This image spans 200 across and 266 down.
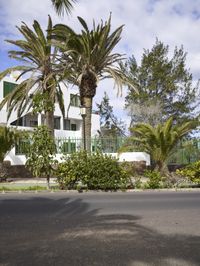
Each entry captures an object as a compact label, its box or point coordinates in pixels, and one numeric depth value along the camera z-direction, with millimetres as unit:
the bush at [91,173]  9834
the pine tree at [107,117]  29326
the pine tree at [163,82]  21411
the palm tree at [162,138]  11699
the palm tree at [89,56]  12927
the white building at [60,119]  22635
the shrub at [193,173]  10540
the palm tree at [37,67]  14114
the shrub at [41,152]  10348
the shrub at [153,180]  10182
